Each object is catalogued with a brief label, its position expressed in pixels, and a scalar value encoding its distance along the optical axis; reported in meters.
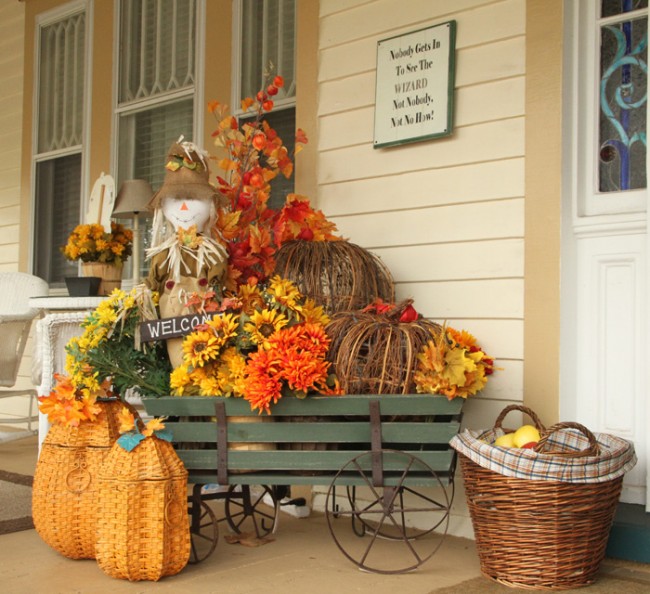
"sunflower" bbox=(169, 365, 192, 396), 2.93
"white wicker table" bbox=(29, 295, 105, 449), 3.78
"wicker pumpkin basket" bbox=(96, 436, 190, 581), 2.64
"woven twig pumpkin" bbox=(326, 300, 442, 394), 2.83
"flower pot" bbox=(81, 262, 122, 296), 4.48
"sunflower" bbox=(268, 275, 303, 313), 2.93
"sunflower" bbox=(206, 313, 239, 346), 2.86
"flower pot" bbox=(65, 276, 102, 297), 4.39
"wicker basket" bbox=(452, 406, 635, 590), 2.54
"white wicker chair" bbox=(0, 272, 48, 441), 4.93
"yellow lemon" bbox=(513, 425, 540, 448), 2.70
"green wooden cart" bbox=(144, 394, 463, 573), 2.79
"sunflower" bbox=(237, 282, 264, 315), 3.05
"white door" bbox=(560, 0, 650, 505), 3.04
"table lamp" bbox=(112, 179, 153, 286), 4.38
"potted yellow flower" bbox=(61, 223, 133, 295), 4.47
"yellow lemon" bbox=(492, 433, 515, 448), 2.74
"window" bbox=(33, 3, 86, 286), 5.86
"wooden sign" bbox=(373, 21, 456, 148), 3.42
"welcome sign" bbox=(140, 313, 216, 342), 2.92
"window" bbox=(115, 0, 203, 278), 5.06
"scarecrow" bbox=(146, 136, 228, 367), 3.05
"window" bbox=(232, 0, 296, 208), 4.39
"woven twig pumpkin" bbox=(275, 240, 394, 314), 3.26
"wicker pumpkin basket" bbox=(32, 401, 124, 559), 2.89
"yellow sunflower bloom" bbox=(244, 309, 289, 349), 2.86
